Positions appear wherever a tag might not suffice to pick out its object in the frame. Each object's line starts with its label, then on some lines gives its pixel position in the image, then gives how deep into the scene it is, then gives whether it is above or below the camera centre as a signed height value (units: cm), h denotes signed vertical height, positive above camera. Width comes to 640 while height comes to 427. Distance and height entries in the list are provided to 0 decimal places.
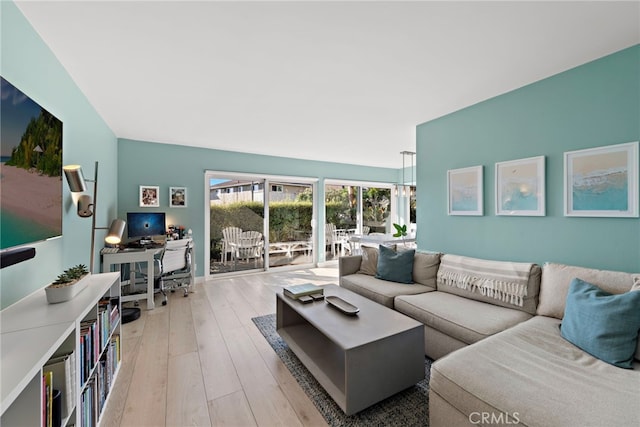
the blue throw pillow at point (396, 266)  298 -60
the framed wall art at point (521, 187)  238 +28
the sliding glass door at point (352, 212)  613 +10
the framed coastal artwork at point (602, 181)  189 +27
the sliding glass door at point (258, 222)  482 -12
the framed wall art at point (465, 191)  286 +29
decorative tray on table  198 -74
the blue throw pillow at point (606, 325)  138 -63
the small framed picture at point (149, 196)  414 +33
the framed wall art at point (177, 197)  433 +33
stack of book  234 -71
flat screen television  118 +25
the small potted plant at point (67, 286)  141 -40
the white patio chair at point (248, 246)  504 -61
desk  320 -55
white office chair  355 -75
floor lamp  197 +21
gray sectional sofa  109 -79
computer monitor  385 -14
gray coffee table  153 -90
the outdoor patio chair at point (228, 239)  489 -45
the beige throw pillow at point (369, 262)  339 -62
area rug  153 -122
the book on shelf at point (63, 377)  116 -73
